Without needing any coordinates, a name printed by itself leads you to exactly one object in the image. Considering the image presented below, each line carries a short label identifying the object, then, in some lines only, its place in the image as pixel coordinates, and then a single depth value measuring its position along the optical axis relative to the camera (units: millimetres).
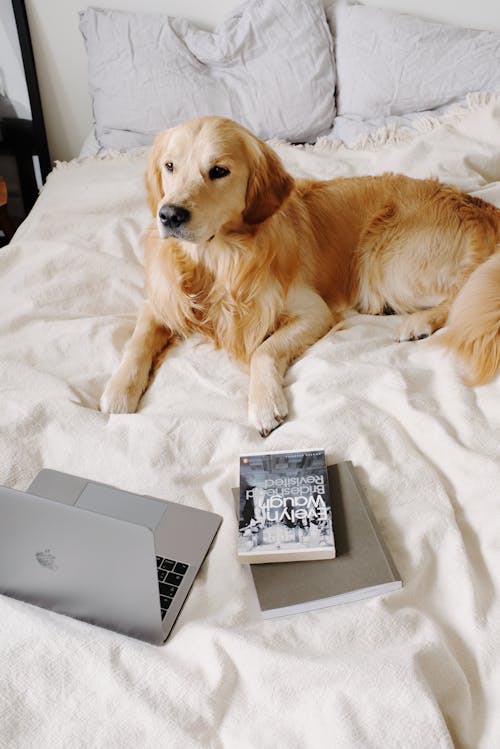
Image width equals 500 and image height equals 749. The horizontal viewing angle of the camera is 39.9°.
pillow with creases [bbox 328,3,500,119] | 2262
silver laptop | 866
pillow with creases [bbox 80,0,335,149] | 2381
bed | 890
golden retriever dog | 1520
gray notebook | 1048
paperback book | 1115
